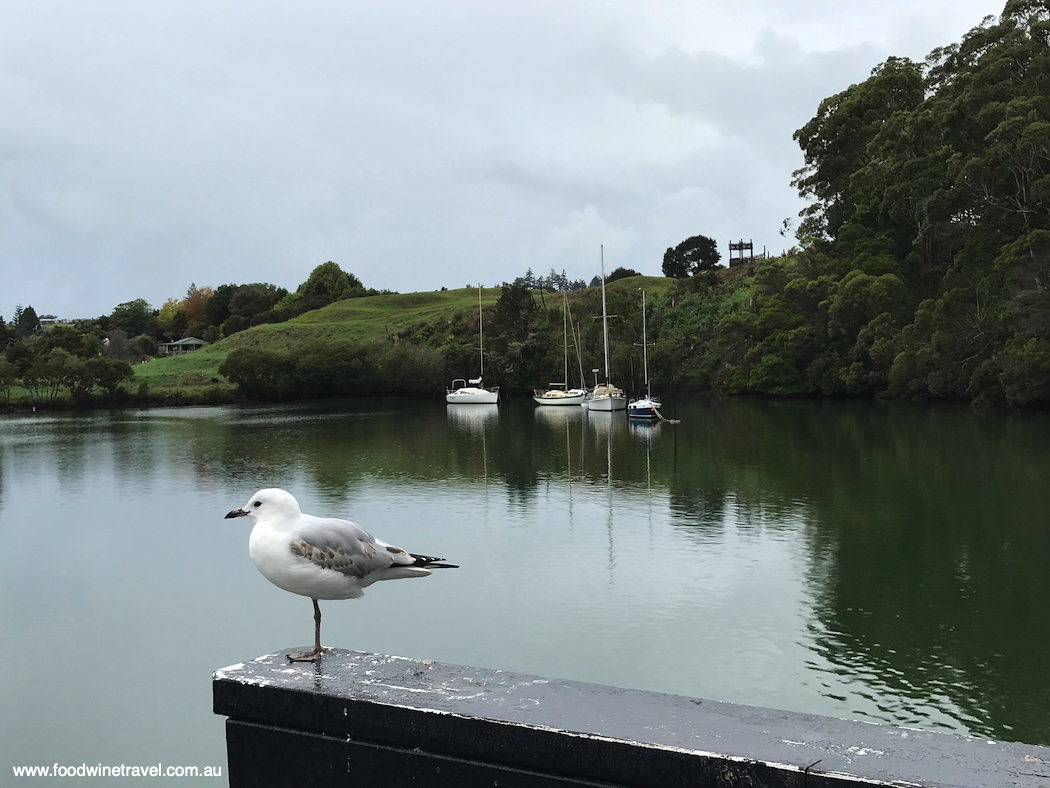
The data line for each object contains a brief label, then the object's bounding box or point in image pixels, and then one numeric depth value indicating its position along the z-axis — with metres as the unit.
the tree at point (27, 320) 129.62
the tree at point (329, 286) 122.12
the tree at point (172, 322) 138.12
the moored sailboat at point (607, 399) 54.31
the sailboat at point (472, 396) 67.44
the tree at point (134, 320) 134.38
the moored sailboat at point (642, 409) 45.56
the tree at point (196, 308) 133.38
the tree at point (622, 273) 109.27
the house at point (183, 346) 121.38
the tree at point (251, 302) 123.81
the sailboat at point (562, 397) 62.25
